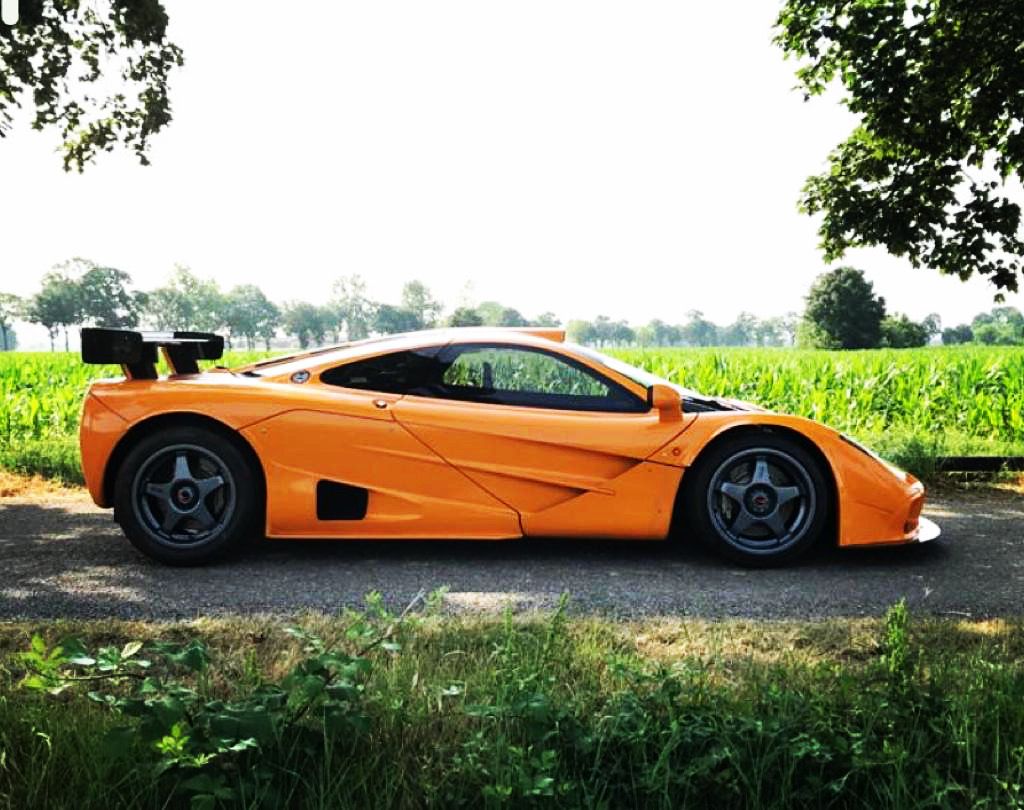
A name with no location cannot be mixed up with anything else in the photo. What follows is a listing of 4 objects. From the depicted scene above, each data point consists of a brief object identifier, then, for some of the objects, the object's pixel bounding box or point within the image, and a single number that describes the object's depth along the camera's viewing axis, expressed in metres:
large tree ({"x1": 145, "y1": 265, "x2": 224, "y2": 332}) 134.12
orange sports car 4.81
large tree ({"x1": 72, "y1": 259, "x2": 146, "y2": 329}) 132.25
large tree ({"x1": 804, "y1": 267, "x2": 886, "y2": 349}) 93.00
